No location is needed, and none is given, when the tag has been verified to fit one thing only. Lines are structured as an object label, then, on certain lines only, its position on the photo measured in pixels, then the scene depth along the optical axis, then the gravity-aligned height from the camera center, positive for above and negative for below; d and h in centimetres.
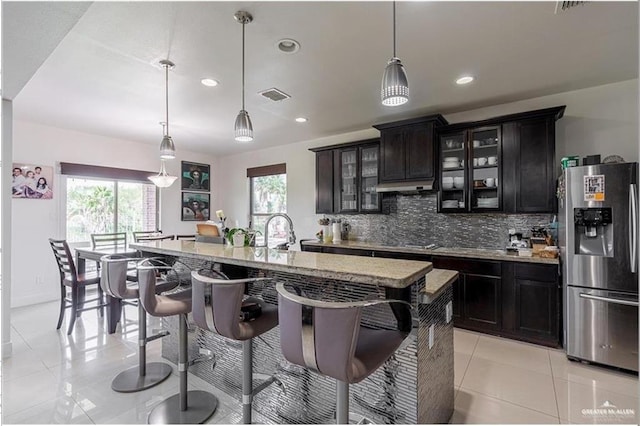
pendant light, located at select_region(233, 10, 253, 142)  242 +69
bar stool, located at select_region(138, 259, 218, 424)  194 -99
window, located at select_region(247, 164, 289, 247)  596 +34
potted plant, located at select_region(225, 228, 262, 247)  259 -20
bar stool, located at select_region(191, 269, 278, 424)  154 -54
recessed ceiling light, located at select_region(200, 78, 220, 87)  300 +132
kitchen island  156 -80
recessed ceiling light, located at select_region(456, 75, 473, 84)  296 +132
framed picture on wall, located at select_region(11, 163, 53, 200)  438 +51
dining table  339 -56
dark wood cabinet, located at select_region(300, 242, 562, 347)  301 -88
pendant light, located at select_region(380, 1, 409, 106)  170 +73
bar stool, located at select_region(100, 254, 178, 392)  221 -98
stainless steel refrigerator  253 -43
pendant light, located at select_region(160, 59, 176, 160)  337 +74
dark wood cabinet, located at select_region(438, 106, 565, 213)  322 +57
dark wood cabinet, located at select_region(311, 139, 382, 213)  448 +56
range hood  378 +35
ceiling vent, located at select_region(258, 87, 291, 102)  327 +132
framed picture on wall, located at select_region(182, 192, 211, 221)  639 +19
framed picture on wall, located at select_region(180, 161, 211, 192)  635 +83
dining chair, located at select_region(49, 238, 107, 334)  339 -74
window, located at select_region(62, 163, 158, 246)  502 +19
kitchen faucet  238 -18
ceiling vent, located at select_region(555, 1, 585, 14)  174 +122
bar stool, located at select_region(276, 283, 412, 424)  116 -50
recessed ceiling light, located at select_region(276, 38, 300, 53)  233 +132
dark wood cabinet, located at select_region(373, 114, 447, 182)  380 +84
